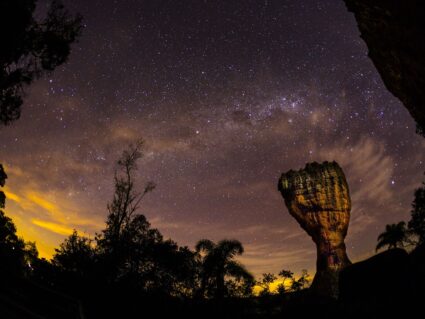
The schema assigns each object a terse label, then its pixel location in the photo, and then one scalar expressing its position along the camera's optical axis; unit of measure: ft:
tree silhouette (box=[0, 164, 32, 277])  23.68
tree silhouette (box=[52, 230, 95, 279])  65.51
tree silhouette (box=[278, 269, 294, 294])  98.18
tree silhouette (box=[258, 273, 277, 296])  96.38
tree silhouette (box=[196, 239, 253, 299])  86.40
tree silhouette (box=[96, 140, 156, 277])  75.87
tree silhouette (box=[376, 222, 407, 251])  123.85
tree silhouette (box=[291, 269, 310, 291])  100.01
